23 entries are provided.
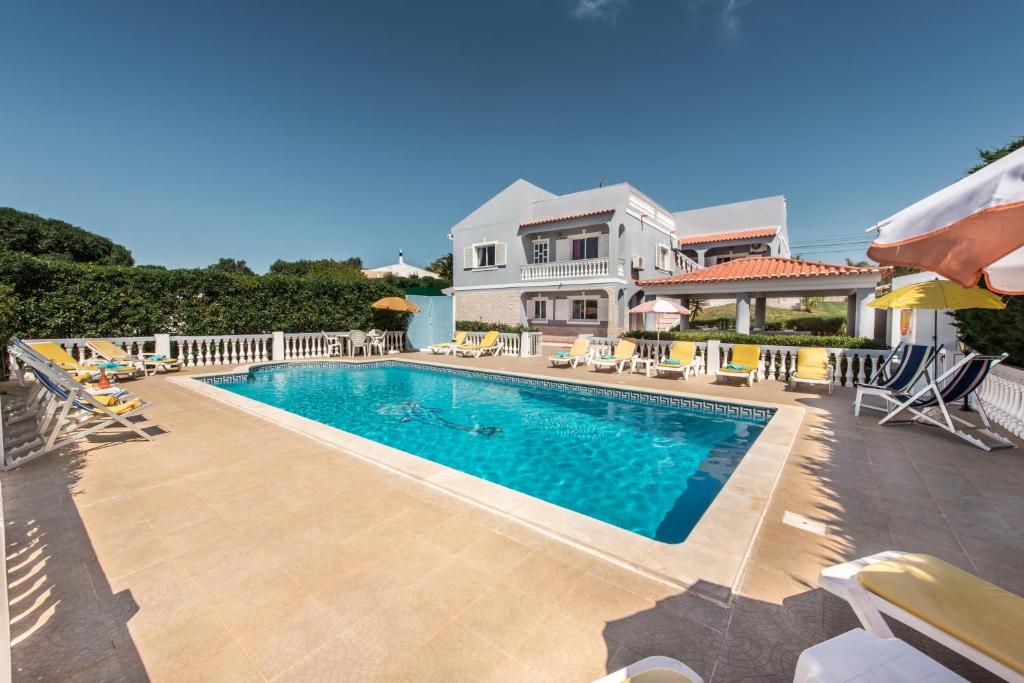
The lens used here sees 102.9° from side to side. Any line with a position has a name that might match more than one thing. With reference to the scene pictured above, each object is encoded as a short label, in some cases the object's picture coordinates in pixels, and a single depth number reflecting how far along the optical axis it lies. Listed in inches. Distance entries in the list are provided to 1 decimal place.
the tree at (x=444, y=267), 1449.3
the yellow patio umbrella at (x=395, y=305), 677.3
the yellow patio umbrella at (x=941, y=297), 240.8
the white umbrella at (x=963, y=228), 78.5
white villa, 665.0
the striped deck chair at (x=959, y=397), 230.2
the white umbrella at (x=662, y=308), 547.2
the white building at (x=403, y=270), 2085.4
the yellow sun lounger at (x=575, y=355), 579.2
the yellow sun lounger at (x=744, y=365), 425.7
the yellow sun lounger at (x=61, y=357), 370.3
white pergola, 546.0
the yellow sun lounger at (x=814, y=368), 386.9
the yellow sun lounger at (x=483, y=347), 705.6
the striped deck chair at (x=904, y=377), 285.6
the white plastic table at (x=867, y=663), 61.9
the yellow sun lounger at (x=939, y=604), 61.8
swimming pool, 209.8
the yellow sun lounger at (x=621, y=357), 525.7
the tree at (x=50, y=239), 1325.0
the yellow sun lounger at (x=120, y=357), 440.5
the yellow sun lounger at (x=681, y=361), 472.7
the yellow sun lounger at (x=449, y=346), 740.9
